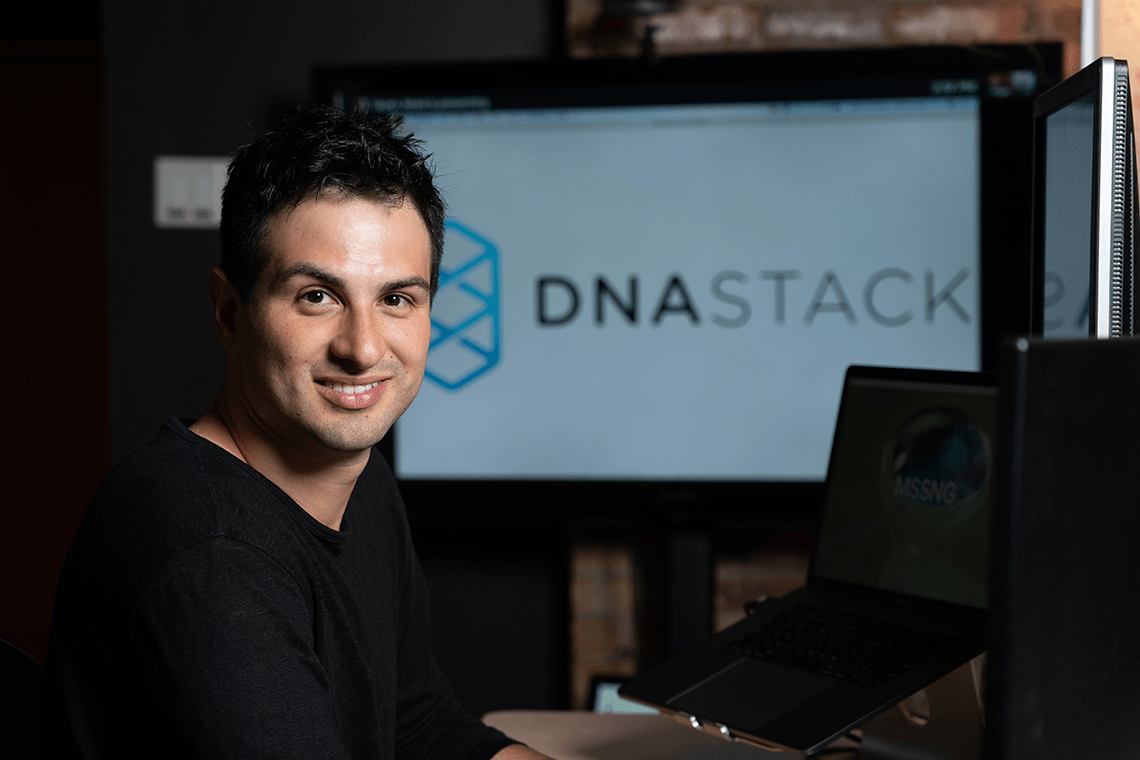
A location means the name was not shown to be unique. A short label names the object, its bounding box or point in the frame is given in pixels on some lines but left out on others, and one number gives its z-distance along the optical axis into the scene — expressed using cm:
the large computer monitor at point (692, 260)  199
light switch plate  224
